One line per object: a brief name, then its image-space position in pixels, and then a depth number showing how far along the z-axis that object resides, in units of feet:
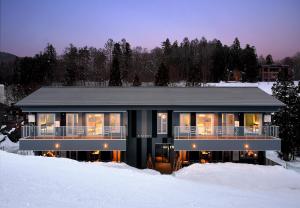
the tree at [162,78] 127.95
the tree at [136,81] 136.73
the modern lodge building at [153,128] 52.48
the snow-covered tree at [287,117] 62.86
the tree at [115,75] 127.76
